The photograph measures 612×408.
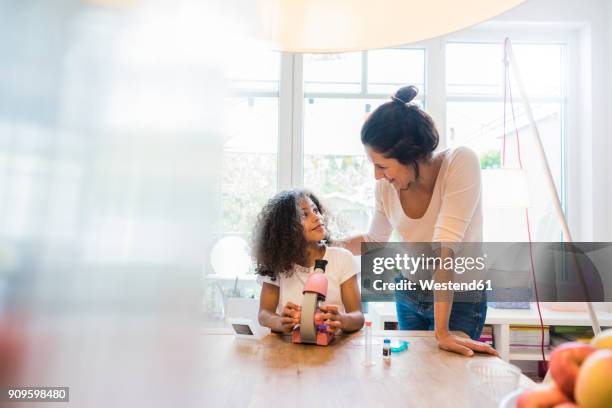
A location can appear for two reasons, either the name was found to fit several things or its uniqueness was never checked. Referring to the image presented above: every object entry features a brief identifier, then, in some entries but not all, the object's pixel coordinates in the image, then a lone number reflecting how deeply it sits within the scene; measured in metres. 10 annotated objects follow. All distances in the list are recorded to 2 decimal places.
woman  1.23
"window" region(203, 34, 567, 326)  2.94
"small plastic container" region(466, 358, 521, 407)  0.62
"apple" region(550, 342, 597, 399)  0.31
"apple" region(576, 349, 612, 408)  0.28
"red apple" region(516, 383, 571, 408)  0.32
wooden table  0.73
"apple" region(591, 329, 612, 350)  0.35
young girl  1.61
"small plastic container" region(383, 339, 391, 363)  0.97
